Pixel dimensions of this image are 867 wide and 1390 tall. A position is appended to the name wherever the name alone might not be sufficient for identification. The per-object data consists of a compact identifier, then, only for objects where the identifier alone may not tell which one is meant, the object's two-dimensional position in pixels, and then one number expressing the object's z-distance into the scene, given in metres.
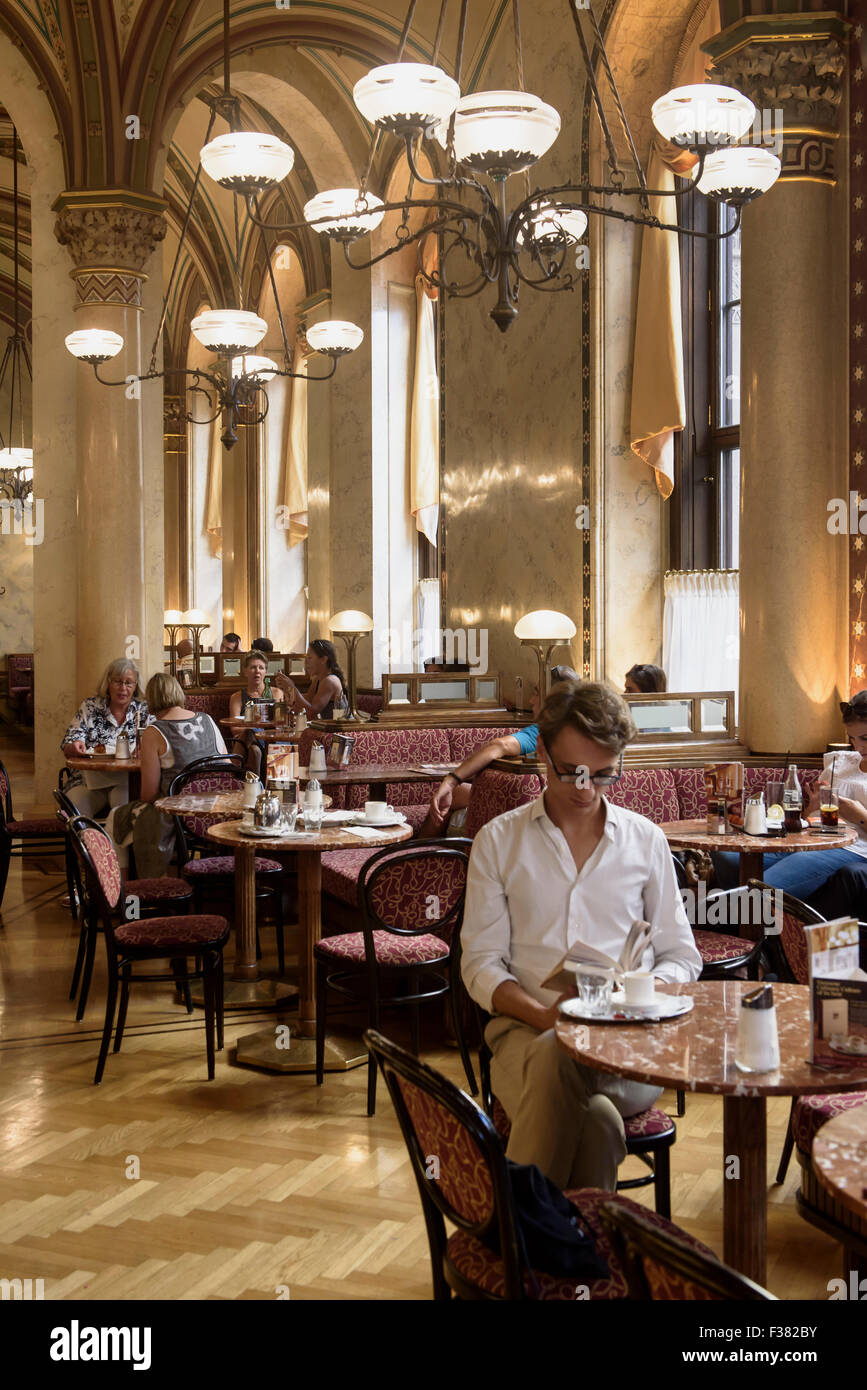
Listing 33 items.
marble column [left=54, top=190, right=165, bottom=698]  9.57
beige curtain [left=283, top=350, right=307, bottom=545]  15.62
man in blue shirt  5.93
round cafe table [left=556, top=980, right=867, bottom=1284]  2.19
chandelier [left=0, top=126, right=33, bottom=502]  17.31
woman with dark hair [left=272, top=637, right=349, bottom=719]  9.57
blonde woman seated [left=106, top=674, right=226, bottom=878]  6.37
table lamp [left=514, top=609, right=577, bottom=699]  8.23
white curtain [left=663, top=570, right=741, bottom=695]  8.20
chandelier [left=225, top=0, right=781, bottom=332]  4.48
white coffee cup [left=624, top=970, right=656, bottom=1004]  2.59
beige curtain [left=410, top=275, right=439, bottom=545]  12.43
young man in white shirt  2.86
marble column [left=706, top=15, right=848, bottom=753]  6.38
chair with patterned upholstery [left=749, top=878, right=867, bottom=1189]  2.84
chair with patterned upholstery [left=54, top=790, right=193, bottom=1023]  5.23
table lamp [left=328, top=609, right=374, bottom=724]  10.57
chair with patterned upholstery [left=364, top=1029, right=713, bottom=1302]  1.98
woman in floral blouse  7.37
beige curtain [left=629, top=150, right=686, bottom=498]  8.05
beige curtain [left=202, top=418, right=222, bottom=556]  18.56
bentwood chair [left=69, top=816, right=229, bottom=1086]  4.60
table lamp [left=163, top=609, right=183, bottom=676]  18.25
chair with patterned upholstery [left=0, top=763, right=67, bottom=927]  6.95
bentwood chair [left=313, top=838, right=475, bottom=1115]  4.29
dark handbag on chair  2.09
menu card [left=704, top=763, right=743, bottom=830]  5.02
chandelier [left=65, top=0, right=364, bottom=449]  5.60
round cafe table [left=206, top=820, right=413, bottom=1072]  4.76
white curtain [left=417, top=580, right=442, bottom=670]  12.89
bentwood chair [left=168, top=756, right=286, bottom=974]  6.08
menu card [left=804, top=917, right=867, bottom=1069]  2.27
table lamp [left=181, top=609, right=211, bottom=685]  18.05
